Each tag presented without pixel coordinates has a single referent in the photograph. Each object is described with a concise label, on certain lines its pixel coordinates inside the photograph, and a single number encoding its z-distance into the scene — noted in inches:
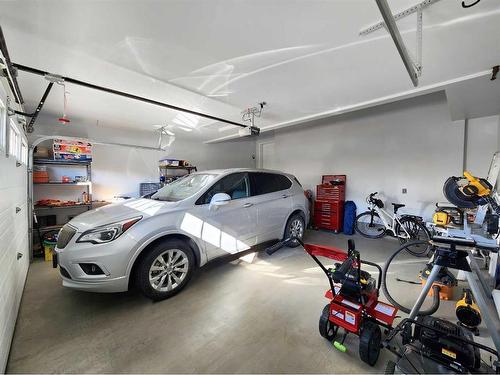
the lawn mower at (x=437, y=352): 43.7
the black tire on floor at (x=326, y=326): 65.5
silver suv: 80.0
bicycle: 162.9
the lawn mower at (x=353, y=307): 58.2
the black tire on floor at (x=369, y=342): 57.2
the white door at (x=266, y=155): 306.4
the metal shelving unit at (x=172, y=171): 226.1
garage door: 60.4
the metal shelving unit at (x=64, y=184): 156.3
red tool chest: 205.5
